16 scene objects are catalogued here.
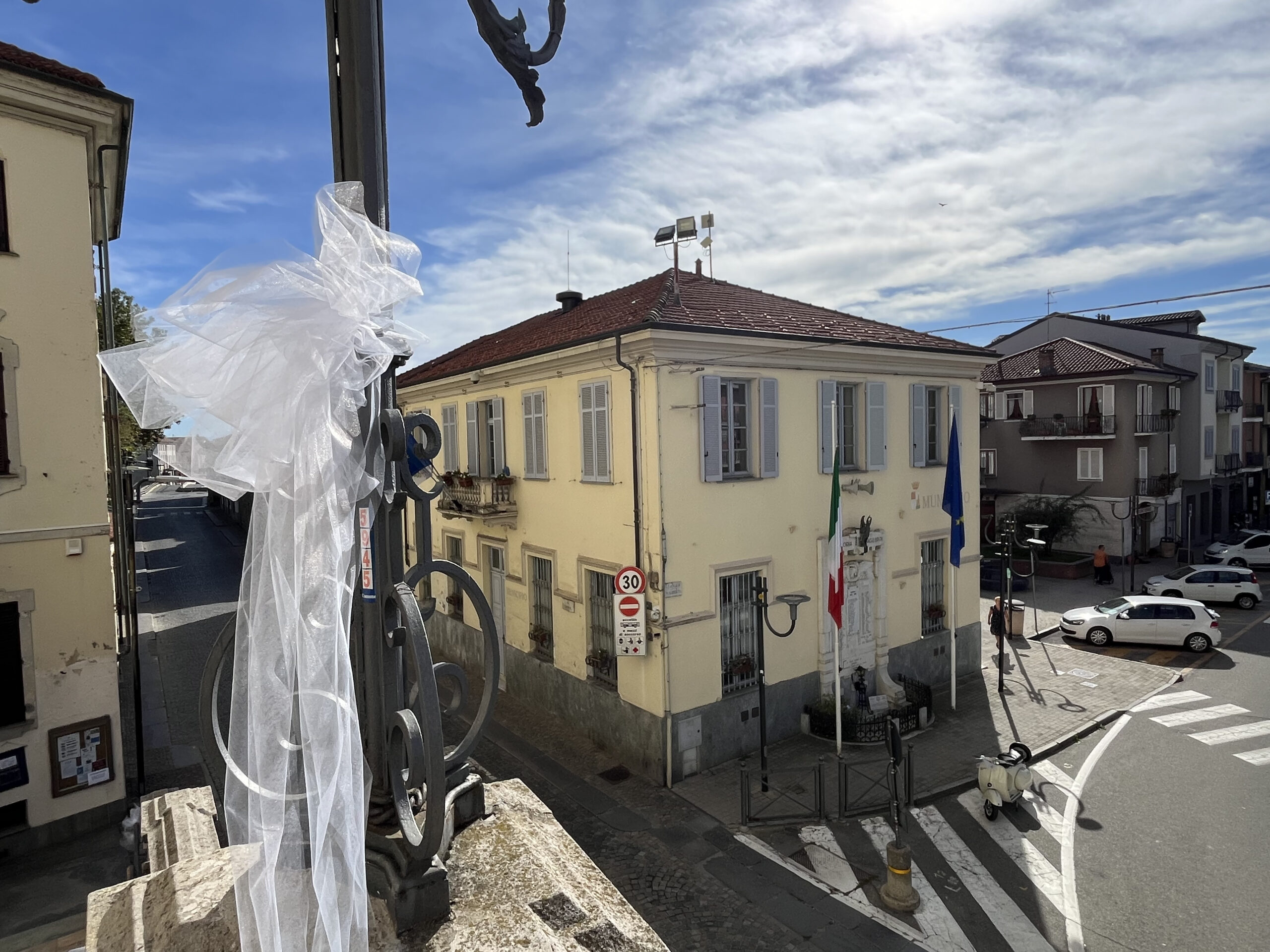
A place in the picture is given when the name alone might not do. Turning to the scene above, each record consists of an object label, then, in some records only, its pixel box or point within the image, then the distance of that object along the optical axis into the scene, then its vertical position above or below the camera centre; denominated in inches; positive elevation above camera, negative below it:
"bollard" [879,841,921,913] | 358.0 -208.4
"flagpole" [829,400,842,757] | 482.0 -158.5
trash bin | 824.9 -194.1
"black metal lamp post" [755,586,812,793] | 469.1 -124.9
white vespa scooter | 442.0 -198.3
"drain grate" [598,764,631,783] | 504.7 -217.9
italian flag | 502.9 -71.7
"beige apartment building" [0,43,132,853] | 388.2 -5.4
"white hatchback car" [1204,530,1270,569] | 1170.0 -176.3
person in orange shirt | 1093.8 -185.3
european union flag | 598.5 -41.4
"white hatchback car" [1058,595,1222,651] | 764.6 -189.1
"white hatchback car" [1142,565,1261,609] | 942.4 -185.4
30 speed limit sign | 486.3 -104.1
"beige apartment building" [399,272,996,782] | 494.9 -35.7
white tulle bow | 72.3 -1.2
